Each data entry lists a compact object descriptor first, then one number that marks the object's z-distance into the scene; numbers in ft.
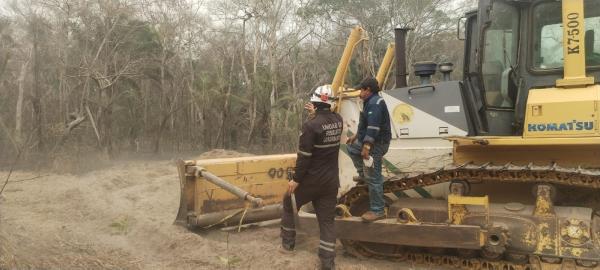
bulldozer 15.52
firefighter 16.74
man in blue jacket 17.13
